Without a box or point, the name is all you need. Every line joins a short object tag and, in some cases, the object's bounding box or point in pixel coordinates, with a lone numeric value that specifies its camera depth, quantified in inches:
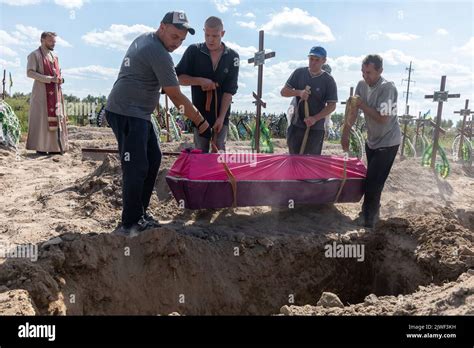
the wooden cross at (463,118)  466.8
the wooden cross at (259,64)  245.9
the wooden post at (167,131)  440.7
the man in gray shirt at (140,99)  138.9
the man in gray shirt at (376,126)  173.0
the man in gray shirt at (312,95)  193.3
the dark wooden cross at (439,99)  335.0
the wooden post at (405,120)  473.7
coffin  162.1
